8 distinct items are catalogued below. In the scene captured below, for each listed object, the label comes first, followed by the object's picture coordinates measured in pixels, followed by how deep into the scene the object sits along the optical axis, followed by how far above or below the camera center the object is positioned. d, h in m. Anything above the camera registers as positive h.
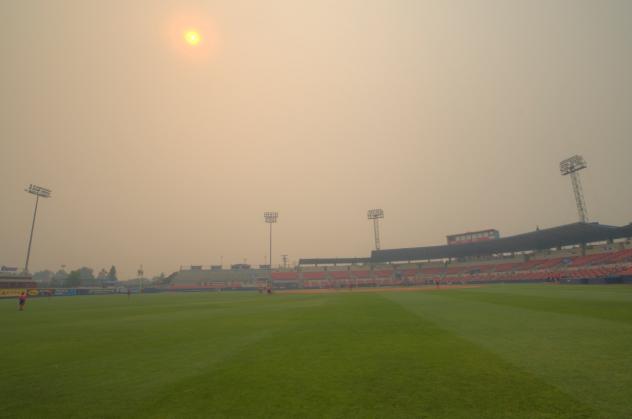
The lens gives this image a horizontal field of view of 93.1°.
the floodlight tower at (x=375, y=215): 99.62 +17.53
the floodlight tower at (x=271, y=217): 97.12 +17.47
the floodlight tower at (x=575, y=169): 60.88 +18.65
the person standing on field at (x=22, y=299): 25.19 -1.42
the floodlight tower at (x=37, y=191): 66.31 +19.96
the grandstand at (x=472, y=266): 53.37 +0.01
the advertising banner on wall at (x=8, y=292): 49.66 -1.63
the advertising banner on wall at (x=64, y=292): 58.76 -2.31
